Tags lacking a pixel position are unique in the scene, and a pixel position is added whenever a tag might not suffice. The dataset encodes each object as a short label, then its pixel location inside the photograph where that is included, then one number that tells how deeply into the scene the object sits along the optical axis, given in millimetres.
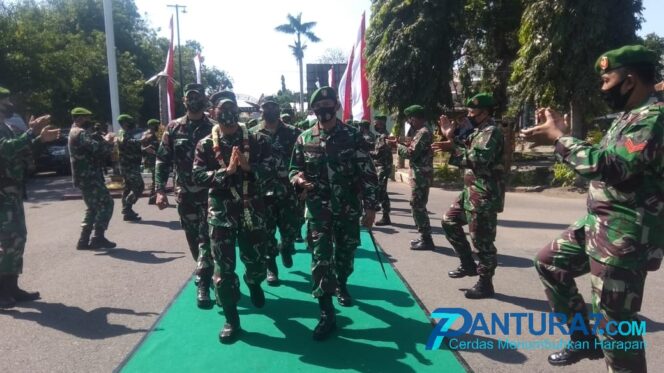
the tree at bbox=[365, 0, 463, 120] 15086
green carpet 3674
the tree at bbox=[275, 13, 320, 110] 48625
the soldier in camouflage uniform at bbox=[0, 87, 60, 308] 4664
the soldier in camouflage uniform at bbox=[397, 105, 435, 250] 6820
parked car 19005
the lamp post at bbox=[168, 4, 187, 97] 39131
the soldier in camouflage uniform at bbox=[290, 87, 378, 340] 4199
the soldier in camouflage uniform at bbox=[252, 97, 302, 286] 5613
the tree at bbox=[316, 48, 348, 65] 58900
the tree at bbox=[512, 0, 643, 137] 11977
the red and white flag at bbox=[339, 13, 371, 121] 9844
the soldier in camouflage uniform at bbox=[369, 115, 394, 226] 9008
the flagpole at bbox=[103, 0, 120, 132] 13422
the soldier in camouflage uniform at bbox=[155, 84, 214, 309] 4785
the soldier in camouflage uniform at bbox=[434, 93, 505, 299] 4762
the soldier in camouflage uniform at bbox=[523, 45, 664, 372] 2604
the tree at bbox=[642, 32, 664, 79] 41625
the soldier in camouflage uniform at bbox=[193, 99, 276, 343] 4055
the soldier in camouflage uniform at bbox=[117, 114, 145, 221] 9750
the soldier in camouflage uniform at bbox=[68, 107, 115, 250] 7137
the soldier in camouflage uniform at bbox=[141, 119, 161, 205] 9266
